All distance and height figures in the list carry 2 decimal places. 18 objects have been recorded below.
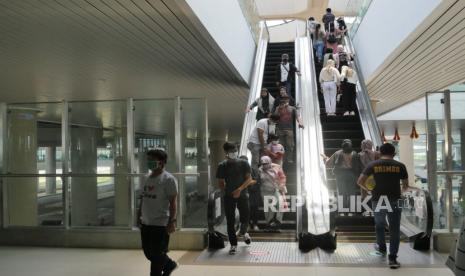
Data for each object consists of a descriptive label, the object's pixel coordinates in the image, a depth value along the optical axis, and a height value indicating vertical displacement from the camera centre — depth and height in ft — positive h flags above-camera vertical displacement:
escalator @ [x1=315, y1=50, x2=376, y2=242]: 24.11 +0.67
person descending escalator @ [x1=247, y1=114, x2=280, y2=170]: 27.65 +1.27
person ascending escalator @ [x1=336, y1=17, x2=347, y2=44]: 47.01 +12.71
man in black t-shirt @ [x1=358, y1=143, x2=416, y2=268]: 18.29 -1.28
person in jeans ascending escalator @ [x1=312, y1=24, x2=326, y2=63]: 44.60 +10.94
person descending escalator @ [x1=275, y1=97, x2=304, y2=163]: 29.32 +1.89
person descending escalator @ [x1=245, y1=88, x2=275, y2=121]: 32.96 +3.76
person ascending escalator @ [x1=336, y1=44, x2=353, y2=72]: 40.24 +8.31
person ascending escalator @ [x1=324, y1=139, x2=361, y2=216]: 24.68 -0.70
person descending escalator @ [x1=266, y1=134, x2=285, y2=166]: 26.20 +0.34
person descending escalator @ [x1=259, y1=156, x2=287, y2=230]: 23.63 -1.36
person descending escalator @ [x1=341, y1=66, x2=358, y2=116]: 34.22 +4.90
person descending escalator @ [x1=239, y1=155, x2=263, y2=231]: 24.16 -2.18
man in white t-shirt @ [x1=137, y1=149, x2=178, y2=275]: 14.89 -1.68
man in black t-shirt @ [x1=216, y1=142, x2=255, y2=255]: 20.10 -1.03
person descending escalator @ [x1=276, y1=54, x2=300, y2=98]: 37.35 +6.68
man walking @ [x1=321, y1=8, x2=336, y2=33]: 45.59 +13.21
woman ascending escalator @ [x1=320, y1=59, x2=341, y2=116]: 33.77 +5.08
